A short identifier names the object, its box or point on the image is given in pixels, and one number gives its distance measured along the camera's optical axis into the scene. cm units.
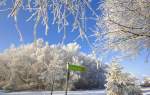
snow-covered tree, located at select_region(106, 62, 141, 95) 763
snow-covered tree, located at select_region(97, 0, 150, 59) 222
